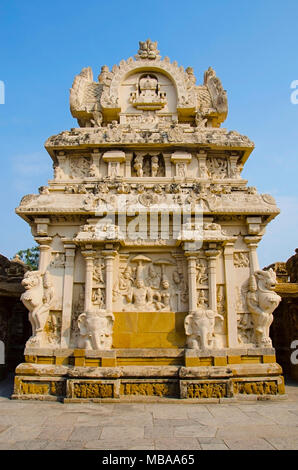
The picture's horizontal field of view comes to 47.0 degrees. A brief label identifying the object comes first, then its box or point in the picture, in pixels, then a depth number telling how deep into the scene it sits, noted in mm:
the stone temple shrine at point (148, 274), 8641
